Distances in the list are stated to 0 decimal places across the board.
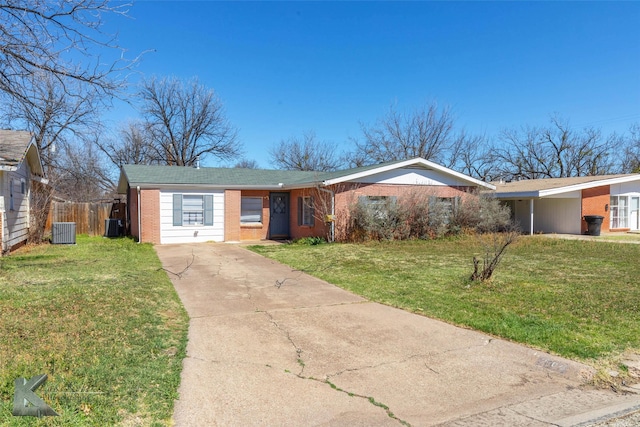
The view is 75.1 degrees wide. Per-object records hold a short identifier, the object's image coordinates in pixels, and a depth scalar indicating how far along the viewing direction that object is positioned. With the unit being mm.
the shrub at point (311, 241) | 15789
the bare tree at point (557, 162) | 36719
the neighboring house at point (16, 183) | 11422
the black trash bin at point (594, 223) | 18812
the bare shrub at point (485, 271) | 7840
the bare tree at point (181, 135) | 34125
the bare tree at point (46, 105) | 7113
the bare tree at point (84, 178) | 29016
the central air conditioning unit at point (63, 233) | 15054
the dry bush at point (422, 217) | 16047
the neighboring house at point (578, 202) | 19484
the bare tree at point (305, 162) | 39594
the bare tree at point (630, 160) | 36834
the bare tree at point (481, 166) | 37625
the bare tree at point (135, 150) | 34562
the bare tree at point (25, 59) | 6484
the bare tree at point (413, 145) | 34312
